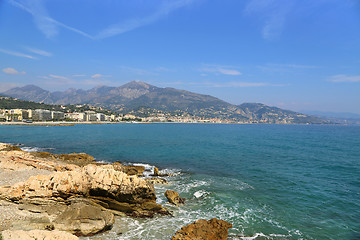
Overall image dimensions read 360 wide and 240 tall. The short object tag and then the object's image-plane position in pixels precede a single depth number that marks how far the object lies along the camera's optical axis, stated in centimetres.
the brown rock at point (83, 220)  962
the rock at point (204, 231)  947
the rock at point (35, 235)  731
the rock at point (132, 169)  2057
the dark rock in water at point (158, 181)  1925
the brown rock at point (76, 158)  2624
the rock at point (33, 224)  905
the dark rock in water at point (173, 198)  1424
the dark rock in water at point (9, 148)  2812
